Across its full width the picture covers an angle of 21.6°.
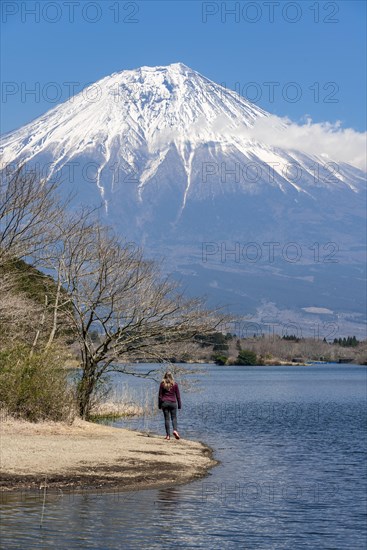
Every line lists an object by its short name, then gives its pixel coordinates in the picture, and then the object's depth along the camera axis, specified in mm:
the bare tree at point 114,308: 28688
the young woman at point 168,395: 25234
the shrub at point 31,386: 24672
